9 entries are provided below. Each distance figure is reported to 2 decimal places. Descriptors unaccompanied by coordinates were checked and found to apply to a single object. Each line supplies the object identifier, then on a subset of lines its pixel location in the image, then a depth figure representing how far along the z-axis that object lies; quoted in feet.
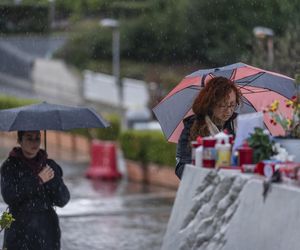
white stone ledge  26.23
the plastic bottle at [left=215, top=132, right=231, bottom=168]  29.65
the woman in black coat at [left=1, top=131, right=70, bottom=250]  38.20
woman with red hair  36.08
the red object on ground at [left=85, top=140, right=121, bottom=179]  106.14
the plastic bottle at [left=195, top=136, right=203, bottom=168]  30.56
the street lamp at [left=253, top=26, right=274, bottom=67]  100.11
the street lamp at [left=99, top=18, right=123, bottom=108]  171.56
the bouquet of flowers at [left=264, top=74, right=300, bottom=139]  29.78
